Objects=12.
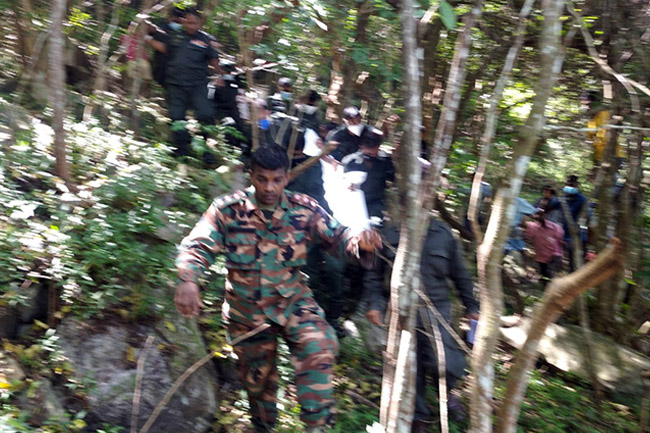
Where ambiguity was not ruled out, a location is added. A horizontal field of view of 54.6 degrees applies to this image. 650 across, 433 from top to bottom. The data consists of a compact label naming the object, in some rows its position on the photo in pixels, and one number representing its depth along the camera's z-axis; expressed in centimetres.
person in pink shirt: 830
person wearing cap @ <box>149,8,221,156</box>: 667
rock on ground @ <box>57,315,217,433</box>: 411
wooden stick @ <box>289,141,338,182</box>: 483
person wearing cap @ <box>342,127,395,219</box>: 579
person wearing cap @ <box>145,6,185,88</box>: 668
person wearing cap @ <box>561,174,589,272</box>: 797
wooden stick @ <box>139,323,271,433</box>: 240
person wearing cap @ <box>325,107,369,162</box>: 609
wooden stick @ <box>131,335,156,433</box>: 253
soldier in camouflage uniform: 368
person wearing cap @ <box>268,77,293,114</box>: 661
